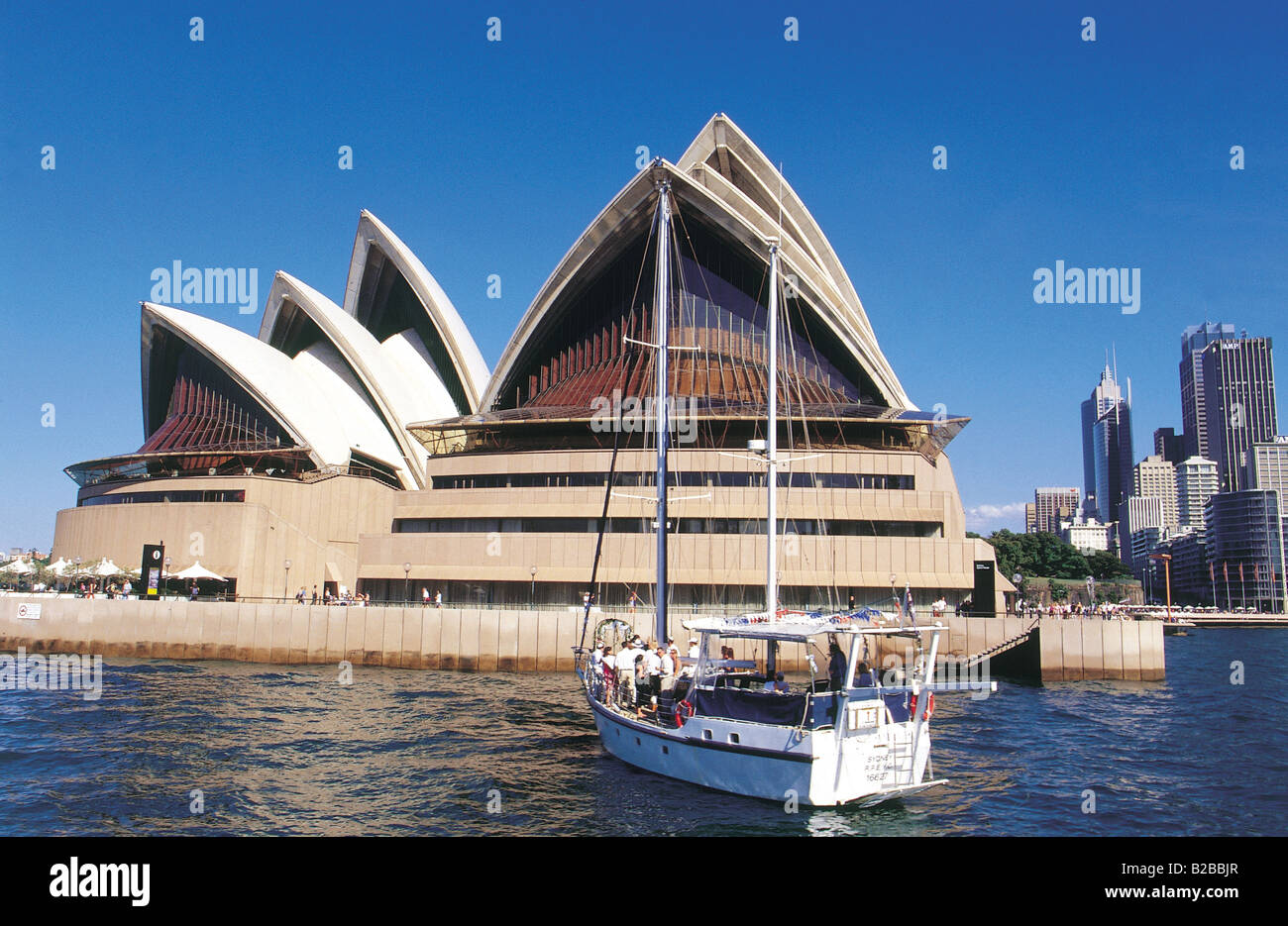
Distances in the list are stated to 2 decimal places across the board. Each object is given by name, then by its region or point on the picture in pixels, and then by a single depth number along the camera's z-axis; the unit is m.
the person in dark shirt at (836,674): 16.41
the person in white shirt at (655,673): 20.45
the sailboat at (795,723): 16.19
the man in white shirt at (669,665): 20.08
